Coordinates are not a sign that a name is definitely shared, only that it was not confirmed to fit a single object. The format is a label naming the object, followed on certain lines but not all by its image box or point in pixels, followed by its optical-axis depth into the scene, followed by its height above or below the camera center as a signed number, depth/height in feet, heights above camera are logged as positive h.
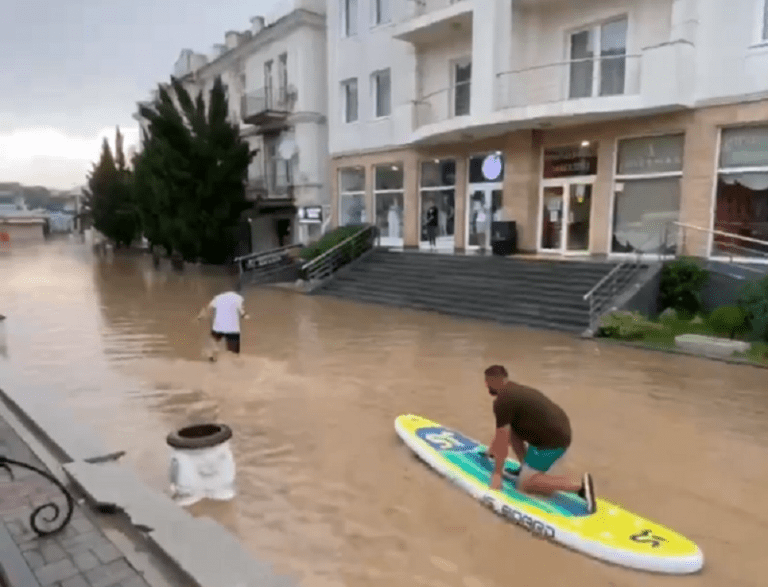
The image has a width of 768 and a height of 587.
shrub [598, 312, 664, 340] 38.29 -7.34
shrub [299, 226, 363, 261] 69.62 -3.51
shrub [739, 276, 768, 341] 35.53 -5.61
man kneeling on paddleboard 14.93 -5.78
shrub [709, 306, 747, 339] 37.17 -6.71
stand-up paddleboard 13.17 -7.69
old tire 15.93 -6.35
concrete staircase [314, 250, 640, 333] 44.60 -6.57
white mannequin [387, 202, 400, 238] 75.87 -0.76
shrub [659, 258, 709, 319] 43.70 -5.36
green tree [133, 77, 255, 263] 85.25 +6.20
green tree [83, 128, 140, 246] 137.08 +2.88
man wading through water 32.04 -5.92
